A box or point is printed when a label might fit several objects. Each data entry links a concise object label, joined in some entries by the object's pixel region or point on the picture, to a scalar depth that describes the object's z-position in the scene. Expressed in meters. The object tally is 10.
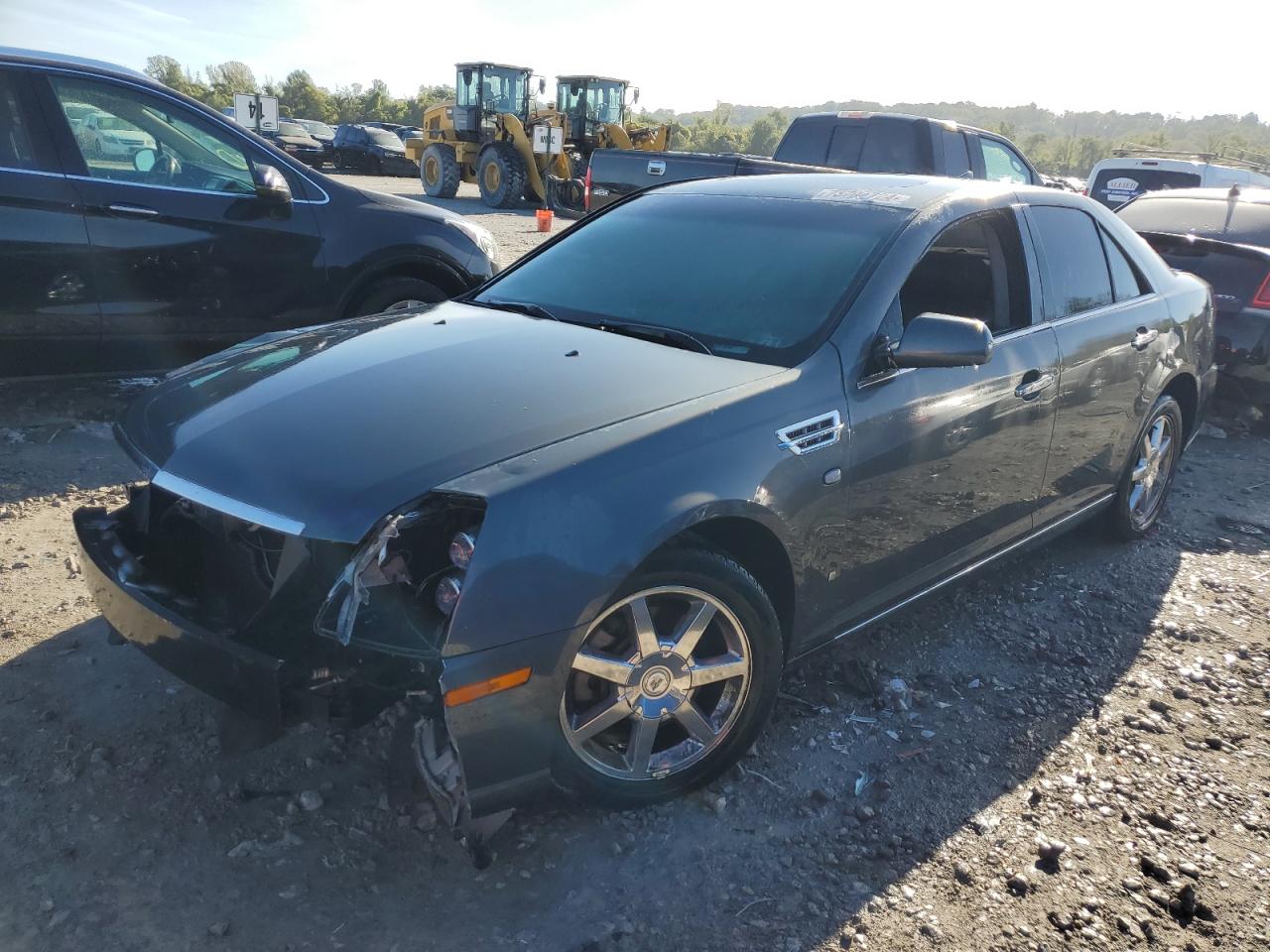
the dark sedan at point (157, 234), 4.80
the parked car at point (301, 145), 28.94
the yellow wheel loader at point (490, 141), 20.92
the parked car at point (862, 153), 9.56
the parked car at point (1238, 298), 6.34
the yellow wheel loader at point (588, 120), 21.36
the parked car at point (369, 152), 29.83
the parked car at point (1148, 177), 13.63
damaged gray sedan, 2.24
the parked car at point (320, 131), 34.46
